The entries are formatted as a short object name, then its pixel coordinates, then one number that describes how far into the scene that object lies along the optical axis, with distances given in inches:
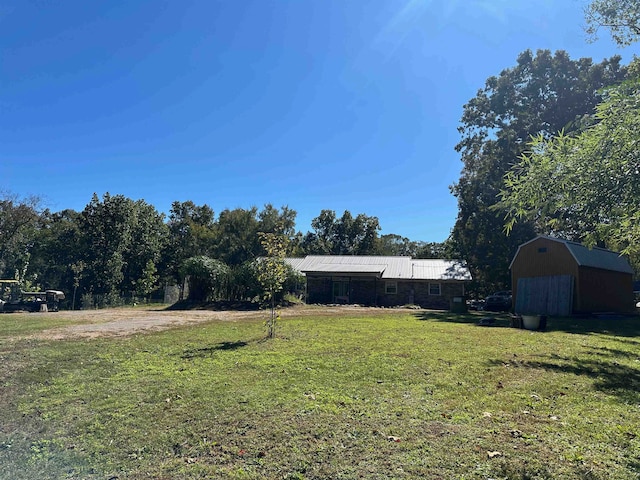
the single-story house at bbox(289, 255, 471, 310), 1124.5
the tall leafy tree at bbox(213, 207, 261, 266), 1743.4
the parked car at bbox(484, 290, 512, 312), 1016.2
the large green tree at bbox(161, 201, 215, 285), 1707.9
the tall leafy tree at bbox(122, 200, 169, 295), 1446.9
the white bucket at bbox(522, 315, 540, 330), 522.0
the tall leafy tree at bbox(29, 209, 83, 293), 1395.5
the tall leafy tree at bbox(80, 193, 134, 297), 1338.6
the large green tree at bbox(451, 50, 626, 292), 1045.8
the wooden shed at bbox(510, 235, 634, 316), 788.6
